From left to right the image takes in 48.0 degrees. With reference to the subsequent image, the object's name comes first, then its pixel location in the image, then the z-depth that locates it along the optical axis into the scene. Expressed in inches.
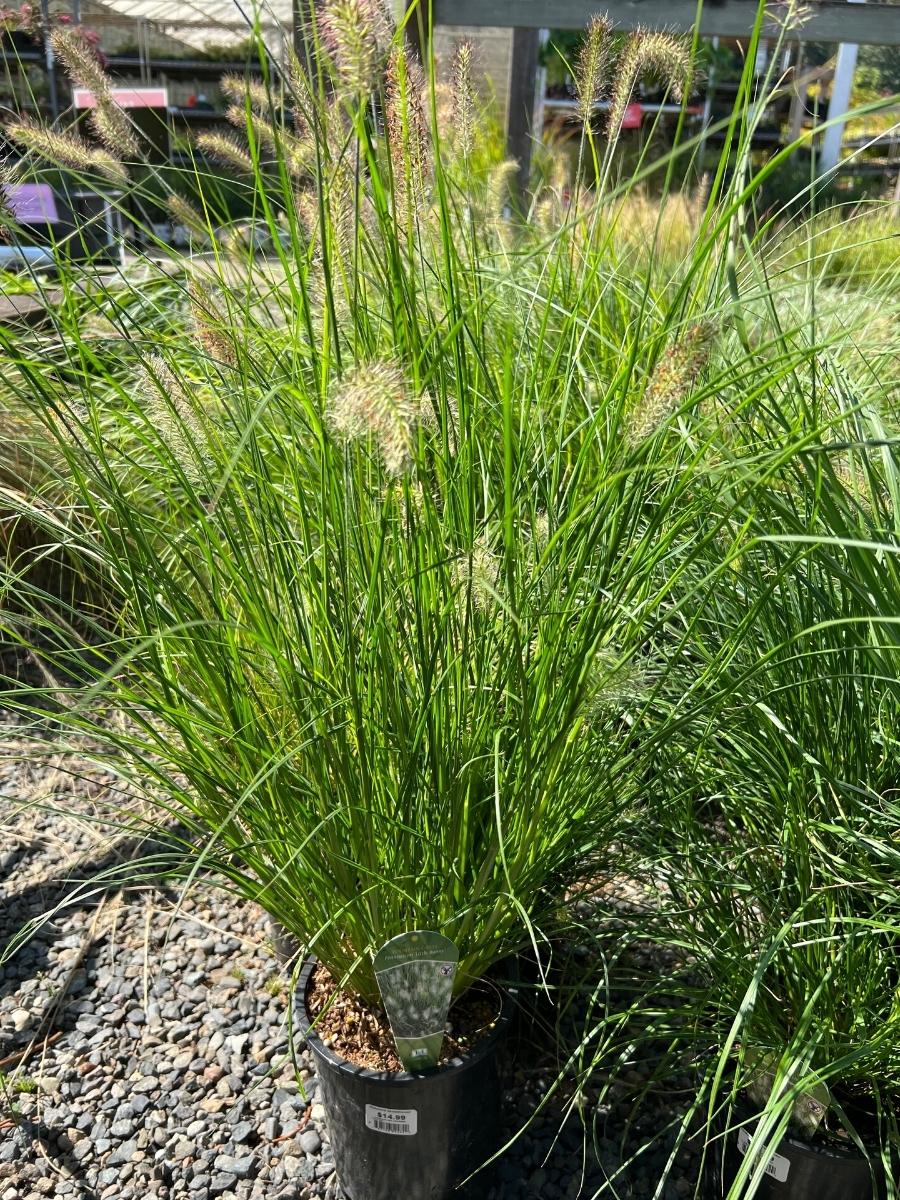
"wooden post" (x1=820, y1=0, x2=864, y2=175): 321.7
